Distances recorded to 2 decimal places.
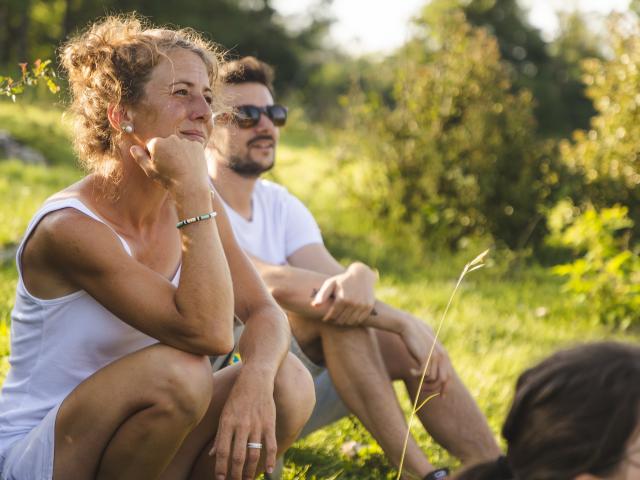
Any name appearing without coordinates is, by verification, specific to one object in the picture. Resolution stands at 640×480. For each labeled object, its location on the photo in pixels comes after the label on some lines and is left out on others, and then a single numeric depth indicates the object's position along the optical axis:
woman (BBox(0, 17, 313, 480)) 2.45
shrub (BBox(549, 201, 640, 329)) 6.80
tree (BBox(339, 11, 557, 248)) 8.61
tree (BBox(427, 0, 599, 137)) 39.47
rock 10.65
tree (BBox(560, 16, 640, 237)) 8.20
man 3.38
